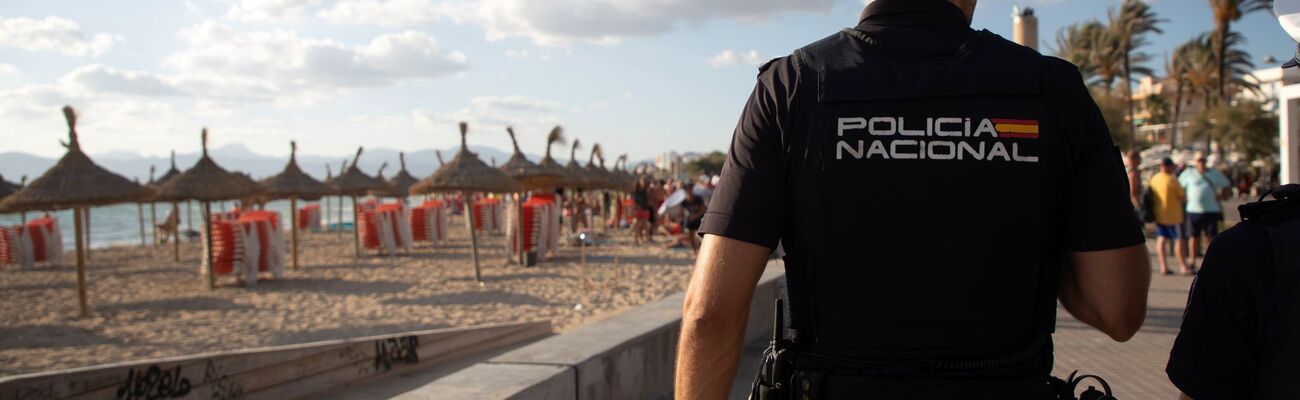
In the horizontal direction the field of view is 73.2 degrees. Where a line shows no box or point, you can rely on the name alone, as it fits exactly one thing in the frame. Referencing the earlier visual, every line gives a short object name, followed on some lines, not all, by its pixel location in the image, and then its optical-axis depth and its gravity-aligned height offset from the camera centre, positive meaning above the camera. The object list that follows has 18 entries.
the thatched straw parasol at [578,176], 25.56 +0.36
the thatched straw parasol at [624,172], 37.76 +0.67
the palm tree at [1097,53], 40.19 +5.55
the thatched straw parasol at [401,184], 28.63 +0.34
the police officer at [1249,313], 1.39 -0.24
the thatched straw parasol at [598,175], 27.07 +0.41
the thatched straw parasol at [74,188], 12.99 +0.23
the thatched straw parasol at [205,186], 15.51 +0.25
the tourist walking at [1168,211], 10.89 -0.51
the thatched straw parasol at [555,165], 24.25 +0.67
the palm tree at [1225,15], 32.12 +5.70
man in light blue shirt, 10.74 -0.40
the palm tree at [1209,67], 39.59 +4.81
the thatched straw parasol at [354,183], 24.35 +0.34
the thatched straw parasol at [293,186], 20.31 +0.26
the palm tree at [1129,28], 39.00 +6.46
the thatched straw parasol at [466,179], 17.06 +0.26
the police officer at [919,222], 1.58 -0.08
